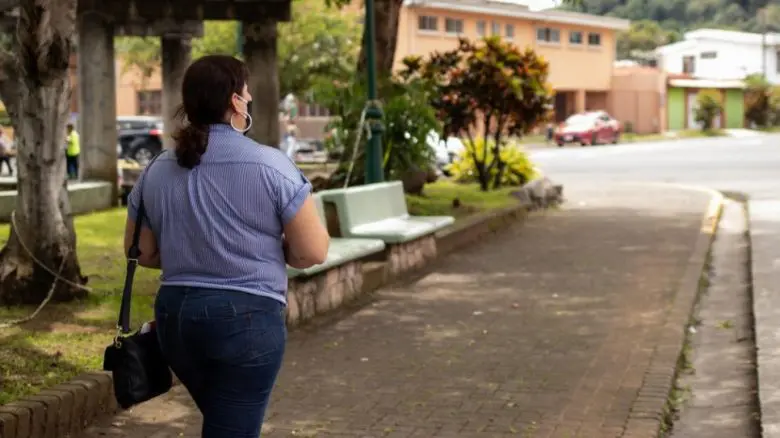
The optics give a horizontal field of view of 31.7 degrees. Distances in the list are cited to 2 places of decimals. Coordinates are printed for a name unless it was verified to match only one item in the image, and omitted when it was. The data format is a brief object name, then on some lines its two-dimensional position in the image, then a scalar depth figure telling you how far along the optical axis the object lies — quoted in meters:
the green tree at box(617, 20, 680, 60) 109.50
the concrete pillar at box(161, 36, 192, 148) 20.20
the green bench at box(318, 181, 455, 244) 11.31
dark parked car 37.62
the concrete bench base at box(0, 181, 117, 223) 16.42
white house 91.81
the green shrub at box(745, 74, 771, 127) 77.62
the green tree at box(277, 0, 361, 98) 40.22
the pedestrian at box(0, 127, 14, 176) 29.88
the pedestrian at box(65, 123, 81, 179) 27.75
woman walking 3.93
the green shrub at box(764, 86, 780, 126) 78.13
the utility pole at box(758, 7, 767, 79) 91.94
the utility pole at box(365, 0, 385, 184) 13.73
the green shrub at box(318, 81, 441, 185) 16.50
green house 74.69
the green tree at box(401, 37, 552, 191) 19.47
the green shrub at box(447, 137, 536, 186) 21.53
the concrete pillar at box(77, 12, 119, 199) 18.09
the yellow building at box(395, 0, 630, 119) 54.56
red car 52.00
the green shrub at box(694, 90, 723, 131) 69.31
